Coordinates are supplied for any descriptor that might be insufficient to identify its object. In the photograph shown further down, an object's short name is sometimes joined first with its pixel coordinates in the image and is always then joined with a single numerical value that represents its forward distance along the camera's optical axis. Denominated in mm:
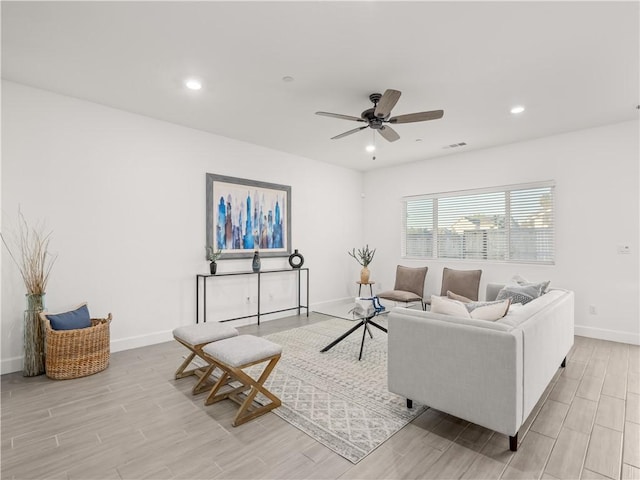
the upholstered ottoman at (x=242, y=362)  2367
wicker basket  3104
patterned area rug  2217
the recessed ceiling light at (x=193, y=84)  3195
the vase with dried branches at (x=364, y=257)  6441
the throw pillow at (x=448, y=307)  2352
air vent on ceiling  5233
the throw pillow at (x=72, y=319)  3191
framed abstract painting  4836
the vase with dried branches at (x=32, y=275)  3180
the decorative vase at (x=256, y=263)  5115
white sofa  1954
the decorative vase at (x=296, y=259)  5711
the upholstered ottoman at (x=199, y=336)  2770
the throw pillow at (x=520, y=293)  3479
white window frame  4914
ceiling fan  2928
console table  4529
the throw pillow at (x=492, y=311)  2339
